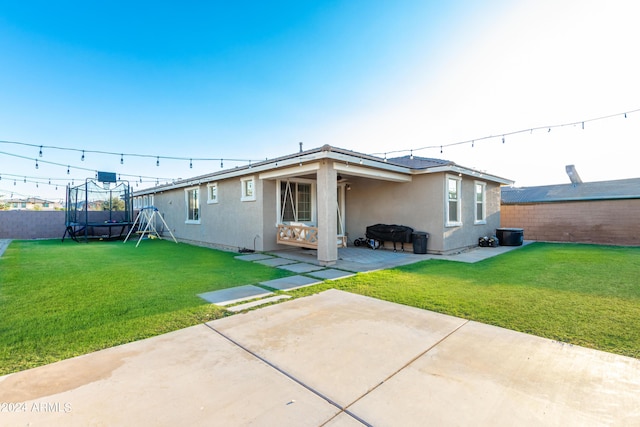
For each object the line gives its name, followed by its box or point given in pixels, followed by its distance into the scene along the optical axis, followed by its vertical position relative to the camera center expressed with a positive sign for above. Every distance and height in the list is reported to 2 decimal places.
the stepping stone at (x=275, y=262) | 7.55 -1.19
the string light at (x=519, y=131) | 7.79 +2.50
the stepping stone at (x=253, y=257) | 8.36 -1.17
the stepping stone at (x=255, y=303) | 4.09 -1.26
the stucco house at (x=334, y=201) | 7.54 +0.52
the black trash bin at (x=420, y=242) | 9.23 -0.85
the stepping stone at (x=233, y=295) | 4.45 -1.24
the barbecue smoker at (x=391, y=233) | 9.58 -0.61
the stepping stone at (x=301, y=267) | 6.80 -1.22
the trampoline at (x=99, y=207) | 14.66 +0.71
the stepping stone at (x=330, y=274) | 6.06 -1.24
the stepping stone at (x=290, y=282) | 5.27 -1.25
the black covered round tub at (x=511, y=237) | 11.65 -0.92
